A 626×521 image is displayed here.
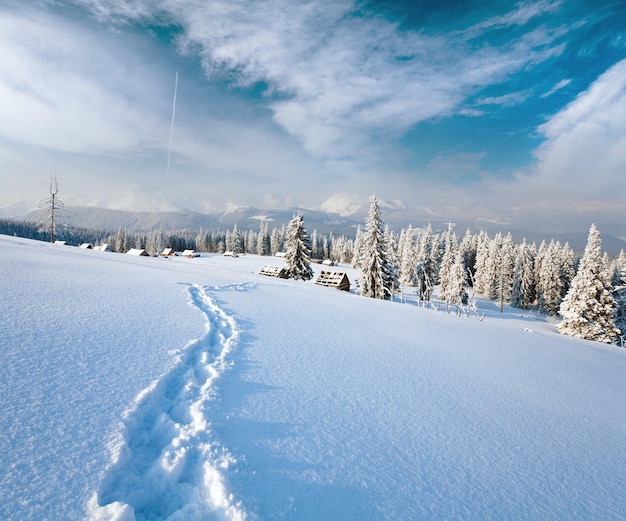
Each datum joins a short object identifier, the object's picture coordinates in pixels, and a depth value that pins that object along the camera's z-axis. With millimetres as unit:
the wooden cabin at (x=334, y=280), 36719
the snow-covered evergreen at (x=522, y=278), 57250
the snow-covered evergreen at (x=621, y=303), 32912
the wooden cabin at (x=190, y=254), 84156
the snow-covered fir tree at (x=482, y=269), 65731
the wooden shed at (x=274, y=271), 36281
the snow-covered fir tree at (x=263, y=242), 109000
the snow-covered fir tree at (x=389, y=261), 34338
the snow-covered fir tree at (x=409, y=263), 64700
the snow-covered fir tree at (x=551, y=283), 51906
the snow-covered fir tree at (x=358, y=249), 82500
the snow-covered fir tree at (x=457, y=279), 44169
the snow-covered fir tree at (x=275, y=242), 112250
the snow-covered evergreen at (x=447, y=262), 55766
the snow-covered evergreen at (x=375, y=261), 33000
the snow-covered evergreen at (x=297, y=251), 37750
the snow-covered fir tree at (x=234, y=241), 108500
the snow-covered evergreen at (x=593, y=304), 28266
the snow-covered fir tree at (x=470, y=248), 77175
